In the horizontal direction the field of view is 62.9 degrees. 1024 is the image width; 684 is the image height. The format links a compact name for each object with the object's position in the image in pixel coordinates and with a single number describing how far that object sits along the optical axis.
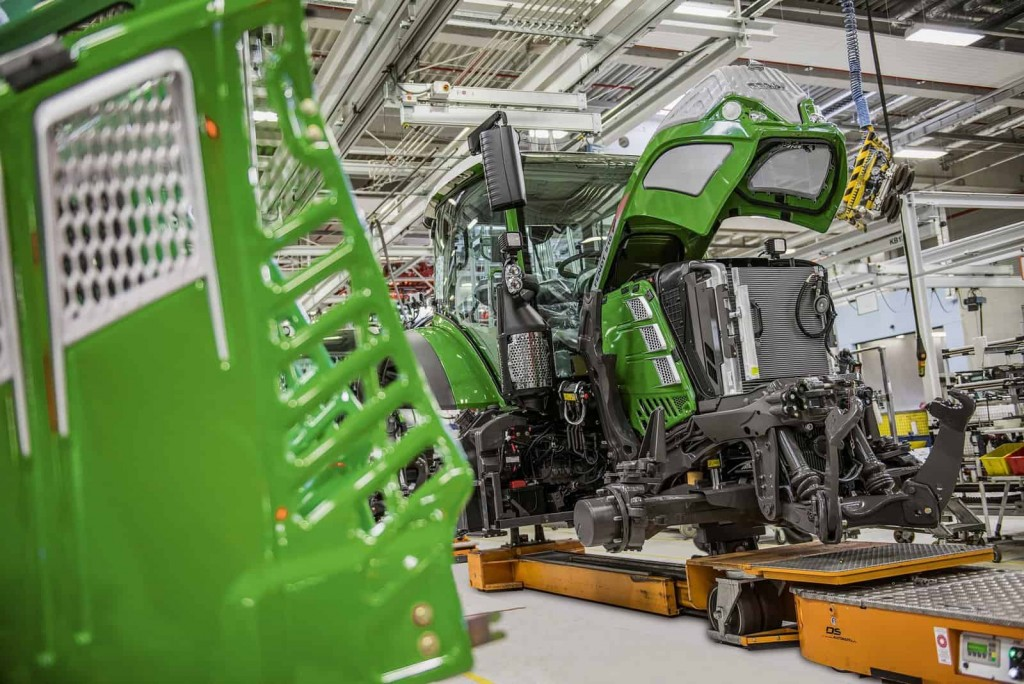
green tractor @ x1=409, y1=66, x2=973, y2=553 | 4.26
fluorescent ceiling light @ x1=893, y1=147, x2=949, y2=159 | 14.96
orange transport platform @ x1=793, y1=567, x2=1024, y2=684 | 2.93
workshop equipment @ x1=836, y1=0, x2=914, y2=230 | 4.78
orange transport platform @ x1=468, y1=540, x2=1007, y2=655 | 3.92
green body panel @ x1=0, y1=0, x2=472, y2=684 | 1.41
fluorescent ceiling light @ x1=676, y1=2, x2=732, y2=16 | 6.71
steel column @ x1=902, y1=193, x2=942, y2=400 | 7.93
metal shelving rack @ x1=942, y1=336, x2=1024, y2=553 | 6.81
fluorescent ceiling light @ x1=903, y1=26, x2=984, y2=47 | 10.23
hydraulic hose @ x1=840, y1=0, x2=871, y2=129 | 4.72
